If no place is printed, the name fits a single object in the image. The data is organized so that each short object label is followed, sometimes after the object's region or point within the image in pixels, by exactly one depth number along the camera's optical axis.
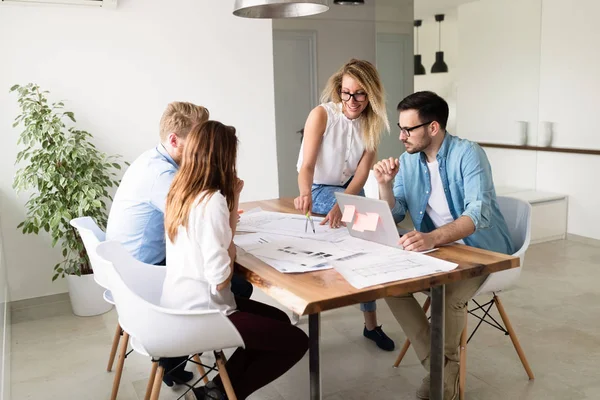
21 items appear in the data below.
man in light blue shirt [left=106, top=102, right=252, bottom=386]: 2.28
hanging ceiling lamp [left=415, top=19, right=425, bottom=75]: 5.68
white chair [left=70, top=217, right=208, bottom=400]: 2.18
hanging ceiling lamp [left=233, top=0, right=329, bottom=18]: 2.34
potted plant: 3.37
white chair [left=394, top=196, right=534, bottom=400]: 2.35
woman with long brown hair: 1.82
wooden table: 1.59
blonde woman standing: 2.70
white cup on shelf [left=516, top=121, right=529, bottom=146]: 5.58
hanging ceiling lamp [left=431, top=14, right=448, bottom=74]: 5.63
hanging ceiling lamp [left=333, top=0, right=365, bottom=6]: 5.87
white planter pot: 3.54
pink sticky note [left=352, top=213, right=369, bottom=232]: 2.10
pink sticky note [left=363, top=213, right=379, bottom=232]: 2.05
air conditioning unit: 3.48
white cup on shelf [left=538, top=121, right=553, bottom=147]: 5.39
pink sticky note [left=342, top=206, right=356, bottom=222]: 2.16
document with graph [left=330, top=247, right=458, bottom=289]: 1.70
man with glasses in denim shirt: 2.26
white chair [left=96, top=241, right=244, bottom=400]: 1.74
